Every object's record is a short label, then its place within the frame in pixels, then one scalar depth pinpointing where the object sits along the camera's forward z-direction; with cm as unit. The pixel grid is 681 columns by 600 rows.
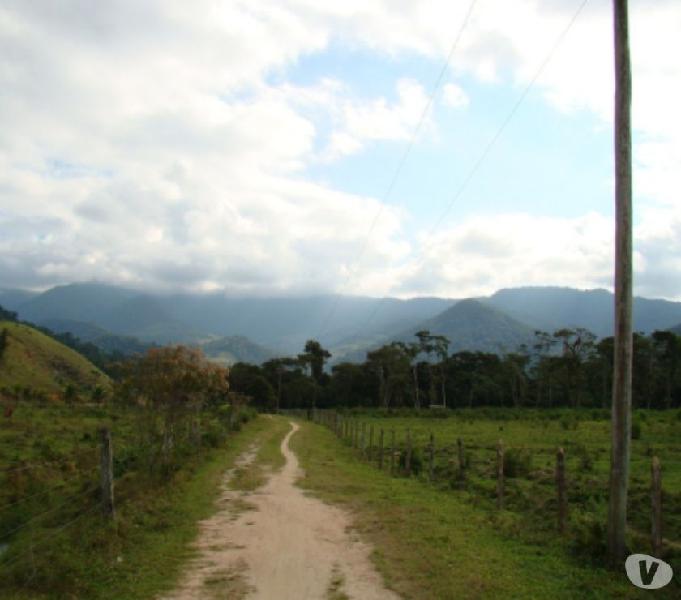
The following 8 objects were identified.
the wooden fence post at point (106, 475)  1142
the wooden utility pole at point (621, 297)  939
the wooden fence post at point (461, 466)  1785
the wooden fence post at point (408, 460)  2081
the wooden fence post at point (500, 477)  1412
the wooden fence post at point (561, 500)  1170
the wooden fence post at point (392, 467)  2123
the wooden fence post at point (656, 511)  940
